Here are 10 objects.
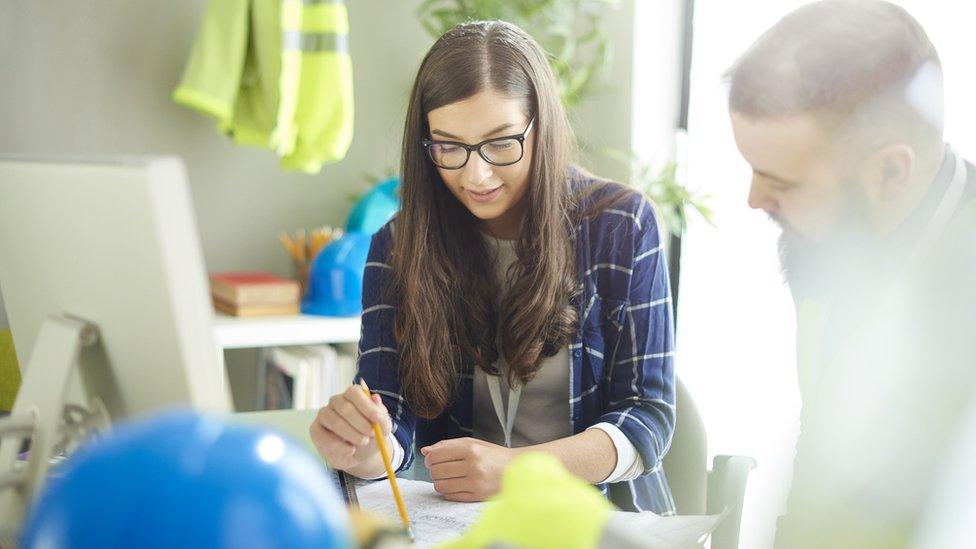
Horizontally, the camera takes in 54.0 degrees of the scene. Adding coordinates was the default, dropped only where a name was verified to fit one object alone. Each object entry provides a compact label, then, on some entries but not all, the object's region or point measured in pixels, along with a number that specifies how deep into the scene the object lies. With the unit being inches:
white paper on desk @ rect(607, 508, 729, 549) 38.6
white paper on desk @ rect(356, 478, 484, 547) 40.6
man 33.4
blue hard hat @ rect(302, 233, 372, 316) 106.3
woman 56.9
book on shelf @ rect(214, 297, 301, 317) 106.4
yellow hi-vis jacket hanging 103.6
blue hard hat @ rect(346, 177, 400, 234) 113.7
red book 106.1
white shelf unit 101.3
